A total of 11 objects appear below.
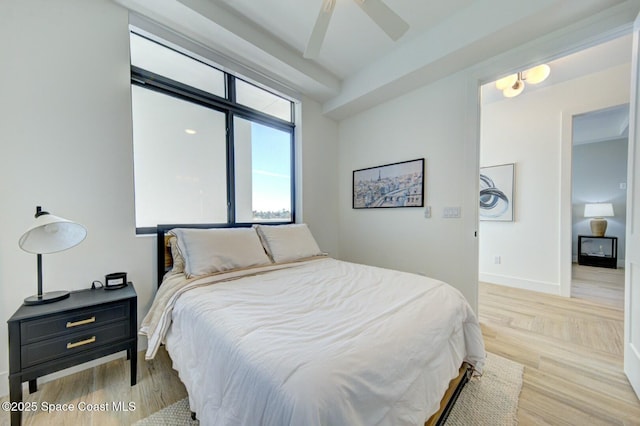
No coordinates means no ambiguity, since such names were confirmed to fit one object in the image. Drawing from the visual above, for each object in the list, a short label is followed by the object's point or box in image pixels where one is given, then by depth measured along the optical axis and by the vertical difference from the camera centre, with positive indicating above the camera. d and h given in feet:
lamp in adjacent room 15.78 -0.40
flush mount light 8.96 +5.20
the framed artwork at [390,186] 9.34 +1.02
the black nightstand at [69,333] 4.09 -2.41
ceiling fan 4.87 +4.19
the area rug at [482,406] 4.33 -3.93
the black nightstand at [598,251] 15.61 -2.98
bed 2.47 -1.77
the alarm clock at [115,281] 5.72 -1.75
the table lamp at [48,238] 4.53 -0.57
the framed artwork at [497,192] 12.18 +0.87
